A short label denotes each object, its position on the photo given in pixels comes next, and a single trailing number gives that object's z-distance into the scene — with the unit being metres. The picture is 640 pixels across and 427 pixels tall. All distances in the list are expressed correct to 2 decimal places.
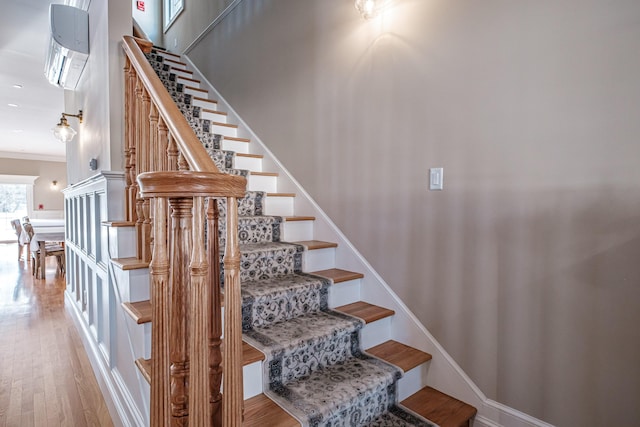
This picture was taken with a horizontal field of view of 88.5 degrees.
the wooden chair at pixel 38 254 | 5.36
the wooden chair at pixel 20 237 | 6.22
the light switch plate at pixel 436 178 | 1.74
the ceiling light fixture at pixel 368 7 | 2.02
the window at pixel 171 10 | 4.90
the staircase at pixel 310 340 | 1.38
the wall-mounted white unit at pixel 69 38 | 2.26
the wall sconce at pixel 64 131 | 2.86
